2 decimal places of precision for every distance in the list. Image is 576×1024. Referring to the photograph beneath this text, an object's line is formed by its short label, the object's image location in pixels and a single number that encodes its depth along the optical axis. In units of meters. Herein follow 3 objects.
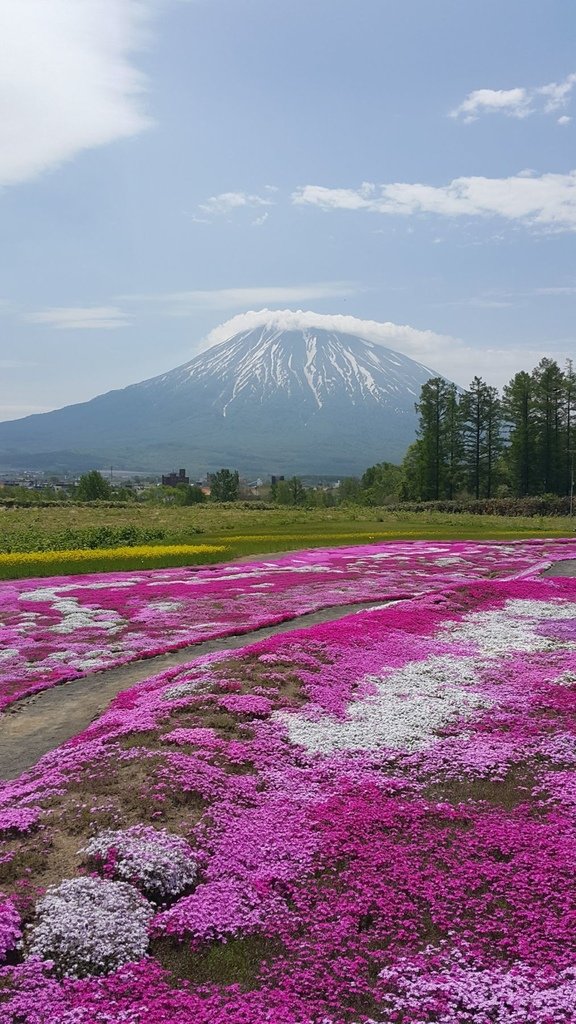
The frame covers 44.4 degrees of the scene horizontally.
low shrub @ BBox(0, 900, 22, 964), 6.86
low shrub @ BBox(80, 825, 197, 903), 7.84
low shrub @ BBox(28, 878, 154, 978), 6.79
